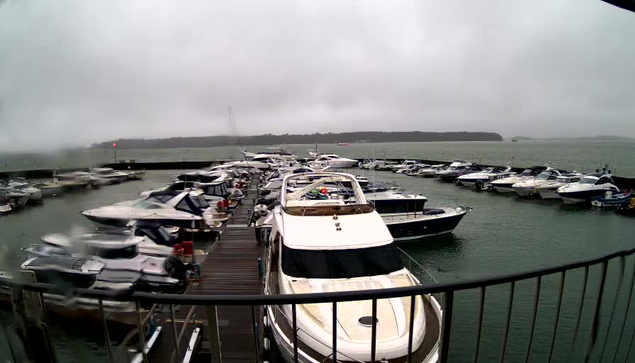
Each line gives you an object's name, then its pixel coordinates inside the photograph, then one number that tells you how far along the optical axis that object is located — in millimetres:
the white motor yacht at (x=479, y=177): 37719
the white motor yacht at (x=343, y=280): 5000
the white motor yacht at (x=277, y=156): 49281
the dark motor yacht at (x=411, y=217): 17359
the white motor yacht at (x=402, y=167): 55559
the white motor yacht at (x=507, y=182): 33875
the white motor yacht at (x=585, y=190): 27141
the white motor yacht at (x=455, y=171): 44469
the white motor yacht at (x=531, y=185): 30734
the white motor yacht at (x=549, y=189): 29859
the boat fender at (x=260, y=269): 9914
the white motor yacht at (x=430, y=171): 48625
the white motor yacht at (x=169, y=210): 14680
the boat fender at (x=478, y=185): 36681
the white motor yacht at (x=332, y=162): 47925
